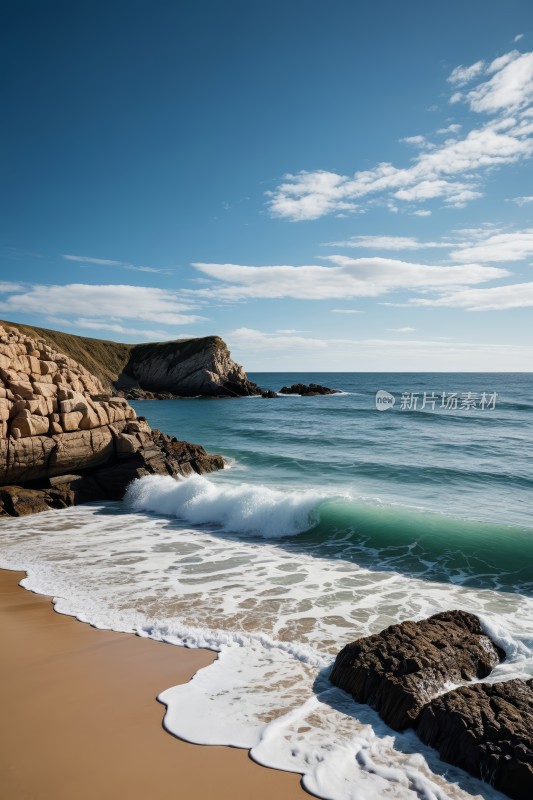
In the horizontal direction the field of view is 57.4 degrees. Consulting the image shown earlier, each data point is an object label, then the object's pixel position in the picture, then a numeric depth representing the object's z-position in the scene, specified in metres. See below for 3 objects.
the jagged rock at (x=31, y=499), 14.29
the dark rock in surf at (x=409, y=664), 5.12
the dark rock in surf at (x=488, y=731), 4.14
